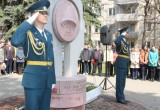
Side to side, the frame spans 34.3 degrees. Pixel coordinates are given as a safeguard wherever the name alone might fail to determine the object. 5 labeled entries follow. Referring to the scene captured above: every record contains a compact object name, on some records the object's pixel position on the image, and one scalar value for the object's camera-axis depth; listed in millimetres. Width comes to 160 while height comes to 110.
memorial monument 5302
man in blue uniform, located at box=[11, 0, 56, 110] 3655
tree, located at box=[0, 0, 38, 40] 17307
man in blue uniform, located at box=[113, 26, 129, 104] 6836
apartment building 34261
